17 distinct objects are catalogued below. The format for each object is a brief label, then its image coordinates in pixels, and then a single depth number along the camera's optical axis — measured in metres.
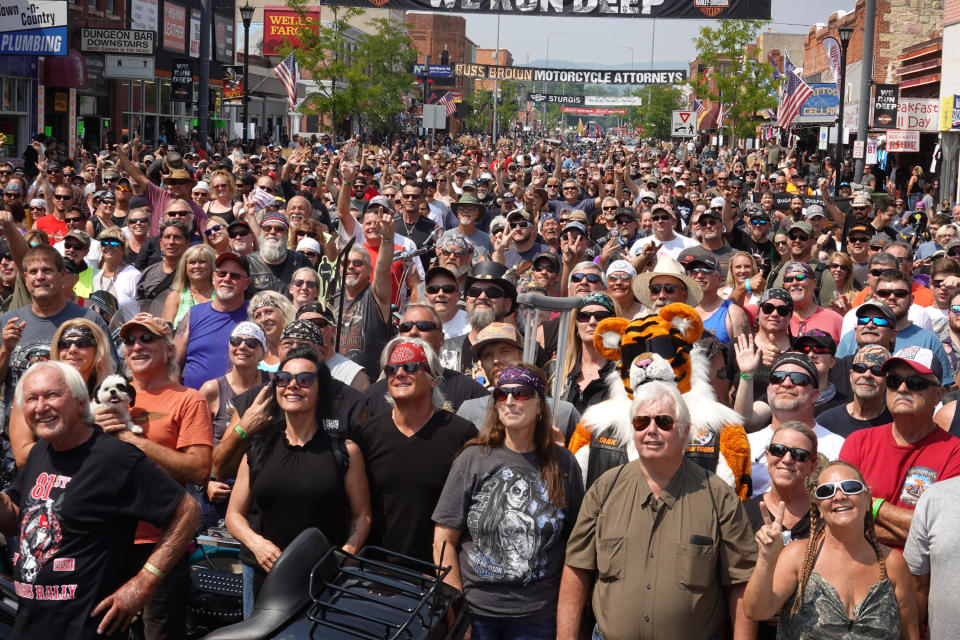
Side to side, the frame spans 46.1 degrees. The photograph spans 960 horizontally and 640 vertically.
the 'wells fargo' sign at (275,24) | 63.69
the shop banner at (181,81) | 34.31
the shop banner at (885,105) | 26.55
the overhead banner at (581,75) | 67.56
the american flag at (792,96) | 27.34
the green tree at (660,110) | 95.00
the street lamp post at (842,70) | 23.18
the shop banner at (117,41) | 33.53
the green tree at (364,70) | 35.91
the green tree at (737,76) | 39.50
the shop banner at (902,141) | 26.83
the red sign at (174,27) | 43.50
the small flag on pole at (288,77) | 30.05
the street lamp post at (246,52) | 29.24
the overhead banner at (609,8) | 29.62
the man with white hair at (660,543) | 4.21
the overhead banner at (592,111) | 156.18
